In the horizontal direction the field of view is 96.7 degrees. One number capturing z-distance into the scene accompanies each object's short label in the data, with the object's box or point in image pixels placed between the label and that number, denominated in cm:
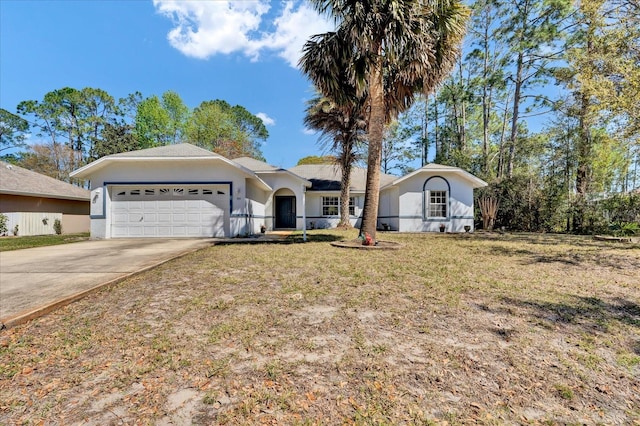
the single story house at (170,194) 1335
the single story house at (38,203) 1595
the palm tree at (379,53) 827
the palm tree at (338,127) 1627
